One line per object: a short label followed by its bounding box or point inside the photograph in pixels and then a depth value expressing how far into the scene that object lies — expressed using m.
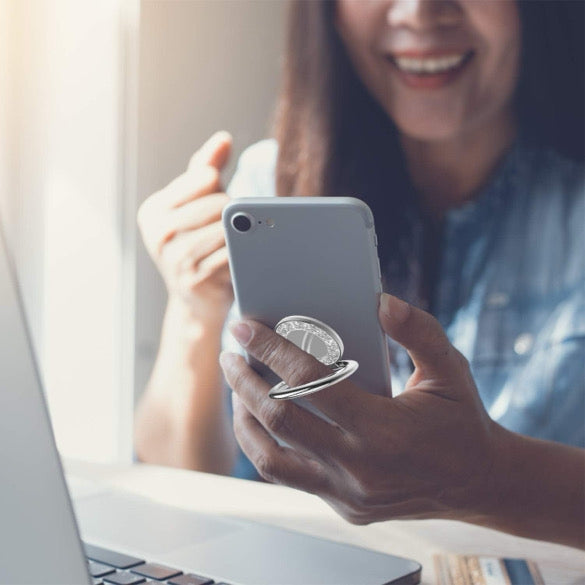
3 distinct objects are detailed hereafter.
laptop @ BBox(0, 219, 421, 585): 0.33
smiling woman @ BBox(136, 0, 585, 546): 1.24
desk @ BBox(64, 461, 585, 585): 0.80
